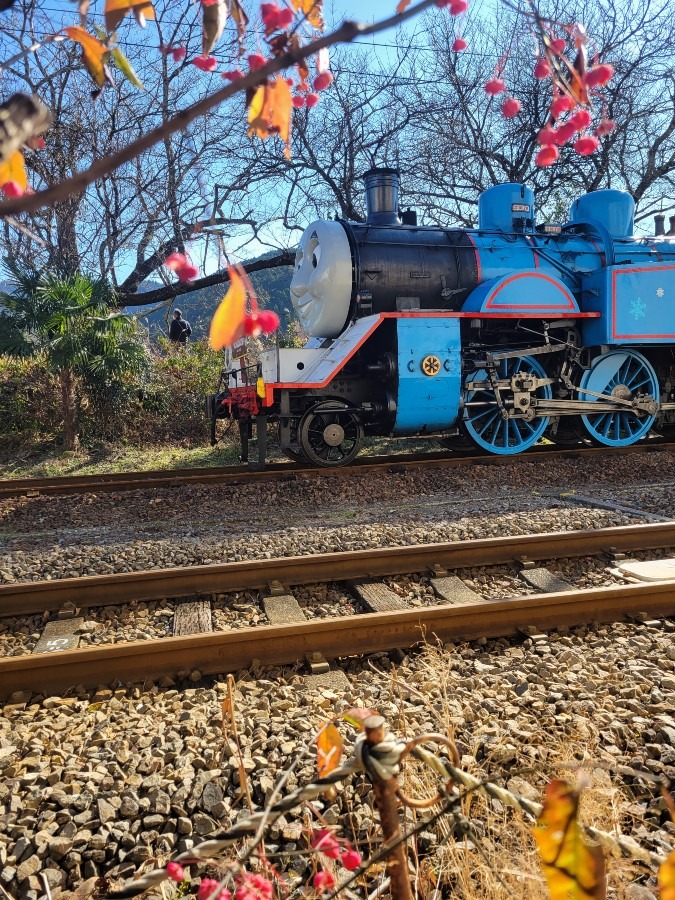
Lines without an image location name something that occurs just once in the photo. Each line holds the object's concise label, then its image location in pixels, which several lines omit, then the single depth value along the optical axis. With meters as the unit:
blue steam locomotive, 8.06
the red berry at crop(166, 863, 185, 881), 1.08
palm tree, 10.93
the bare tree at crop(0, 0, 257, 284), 14.33
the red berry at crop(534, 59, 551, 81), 1.17
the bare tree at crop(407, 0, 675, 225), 16.16
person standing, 12.88
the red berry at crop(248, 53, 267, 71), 1.13
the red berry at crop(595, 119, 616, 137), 1.20
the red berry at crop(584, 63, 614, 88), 1.07
